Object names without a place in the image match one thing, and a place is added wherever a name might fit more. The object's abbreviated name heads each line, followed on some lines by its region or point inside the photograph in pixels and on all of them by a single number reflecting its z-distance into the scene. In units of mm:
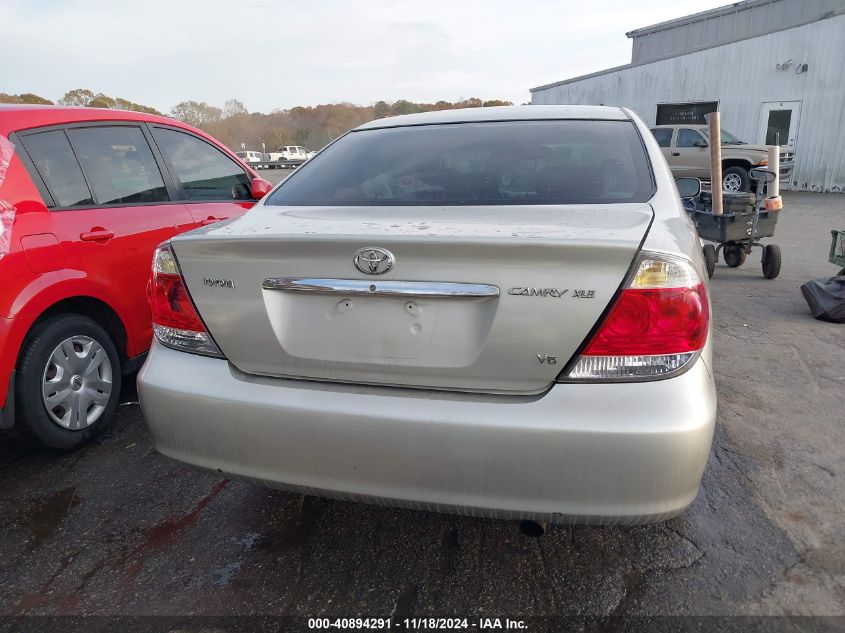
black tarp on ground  5125
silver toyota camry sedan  1642
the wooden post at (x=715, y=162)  6398
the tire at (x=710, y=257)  6949
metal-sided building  17516
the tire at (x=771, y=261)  6918
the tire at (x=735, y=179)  15231
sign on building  20859
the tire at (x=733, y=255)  7785
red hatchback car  2729
